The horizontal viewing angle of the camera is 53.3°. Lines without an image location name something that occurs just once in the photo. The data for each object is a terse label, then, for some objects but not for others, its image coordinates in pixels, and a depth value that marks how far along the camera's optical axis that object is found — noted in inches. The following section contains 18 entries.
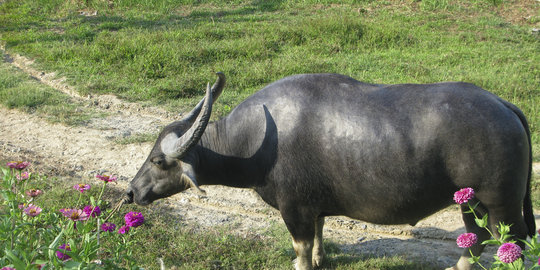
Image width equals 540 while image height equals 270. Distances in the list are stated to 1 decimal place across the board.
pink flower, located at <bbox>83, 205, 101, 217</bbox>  114.1
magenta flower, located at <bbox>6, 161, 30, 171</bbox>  115.4
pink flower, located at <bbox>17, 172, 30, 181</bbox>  116.7
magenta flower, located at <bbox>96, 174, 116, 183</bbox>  119.1
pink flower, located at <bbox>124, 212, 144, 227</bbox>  116.6
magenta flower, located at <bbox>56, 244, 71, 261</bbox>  101.8
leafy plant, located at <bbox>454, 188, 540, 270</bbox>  92.8
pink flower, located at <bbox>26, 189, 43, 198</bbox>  116.2
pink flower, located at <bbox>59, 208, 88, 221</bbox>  109.7
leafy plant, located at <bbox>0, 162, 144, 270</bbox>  97.0
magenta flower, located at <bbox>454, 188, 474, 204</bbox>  105.6
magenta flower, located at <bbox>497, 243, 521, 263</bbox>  92.6
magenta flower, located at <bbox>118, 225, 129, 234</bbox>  115.0
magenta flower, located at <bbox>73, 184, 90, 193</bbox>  121.4
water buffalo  127.0
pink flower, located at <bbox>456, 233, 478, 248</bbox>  101.6
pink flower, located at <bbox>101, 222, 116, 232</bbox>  116.0
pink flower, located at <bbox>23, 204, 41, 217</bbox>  110.4
